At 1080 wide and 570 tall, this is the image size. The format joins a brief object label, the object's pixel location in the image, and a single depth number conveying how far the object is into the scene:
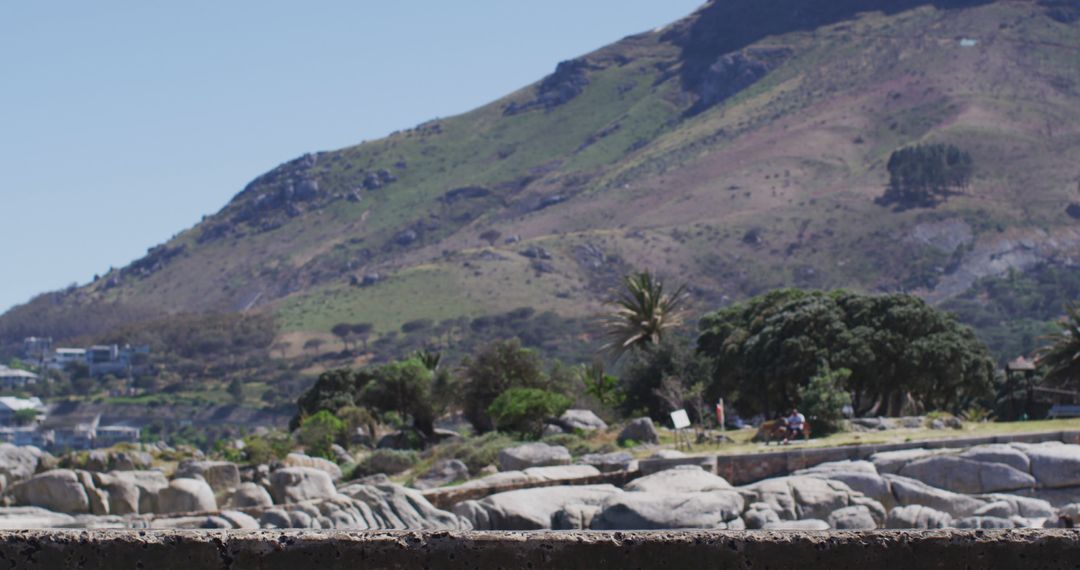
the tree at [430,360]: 75.75
